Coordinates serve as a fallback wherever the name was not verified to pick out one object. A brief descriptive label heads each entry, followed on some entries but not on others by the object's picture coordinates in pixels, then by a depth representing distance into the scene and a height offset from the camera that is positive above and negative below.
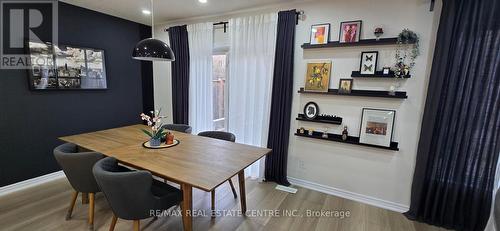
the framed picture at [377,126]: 2.44 -0.30
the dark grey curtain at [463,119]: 1.94 -0.14
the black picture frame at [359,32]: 2.48 +0.73
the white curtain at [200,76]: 3.52 +0.22
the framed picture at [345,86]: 2.58 +0.13
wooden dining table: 1.62 -0.60
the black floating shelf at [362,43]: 2.32 +0.61
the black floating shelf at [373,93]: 2.32 +0.06
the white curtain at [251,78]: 3.03 +0.21
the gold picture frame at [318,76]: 2.71 +0.25
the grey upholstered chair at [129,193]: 1.52 -0.75
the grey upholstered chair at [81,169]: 1.87 -0.74
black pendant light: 2.06 +0.34
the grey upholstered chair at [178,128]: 3.12 -0.55
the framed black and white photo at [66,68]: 2.82 +0.20
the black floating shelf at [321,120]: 2.70 -0.29
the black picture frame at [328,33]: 2.66 +0.75
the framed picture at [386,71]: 2.35 +0.30
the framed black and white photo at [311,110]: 2.83 -0.19
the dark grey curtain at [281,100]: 2.84 -0.08
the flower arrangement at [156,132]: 2.26 -0.46
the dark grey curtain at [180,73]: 3.69 +0.26
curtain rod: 2.81 +1.01
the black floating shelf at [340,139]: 2.45 -0.50
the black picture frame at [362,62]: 2.42 +0.40
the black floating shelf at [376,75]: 2.33 +0.26
